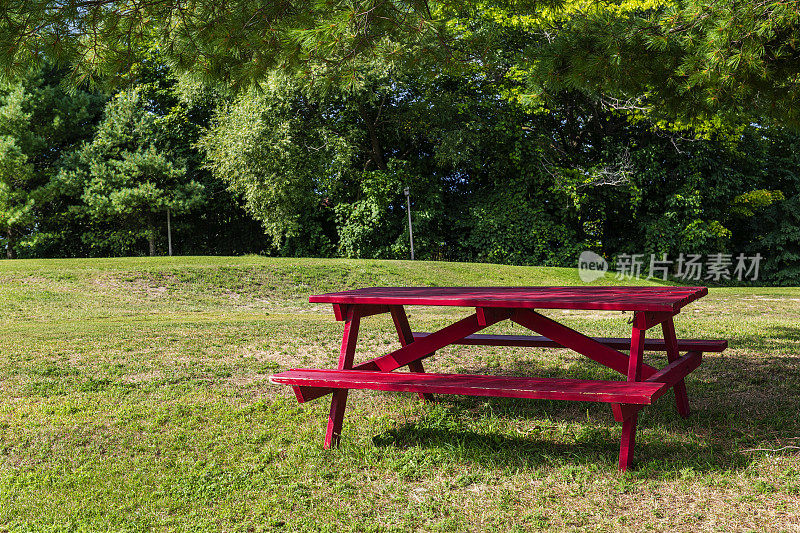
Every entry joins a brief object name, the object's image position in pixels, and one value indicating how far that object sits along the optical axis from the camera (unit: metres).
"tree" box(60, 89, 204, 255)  18.86
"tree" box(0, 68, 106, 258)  18.73
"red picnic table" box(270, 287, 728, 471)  3.14
